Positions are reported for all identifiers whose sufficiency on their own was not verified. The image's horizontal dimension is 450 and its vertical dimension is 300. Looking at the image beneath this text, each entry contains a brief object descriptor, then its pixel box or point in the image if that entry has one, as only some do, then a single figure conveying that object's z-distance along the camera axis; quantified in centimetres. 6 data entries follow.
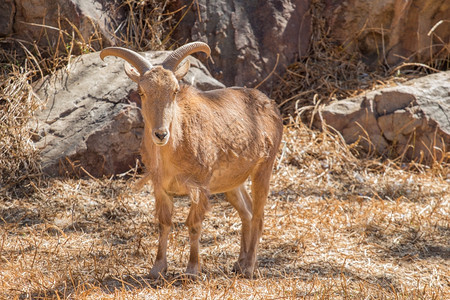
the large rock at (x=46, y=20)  1722
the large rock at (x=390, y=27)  2002
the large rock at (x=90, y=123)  1534
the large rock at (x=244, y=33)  1872
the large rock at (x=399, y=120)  1803
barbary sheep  1053
